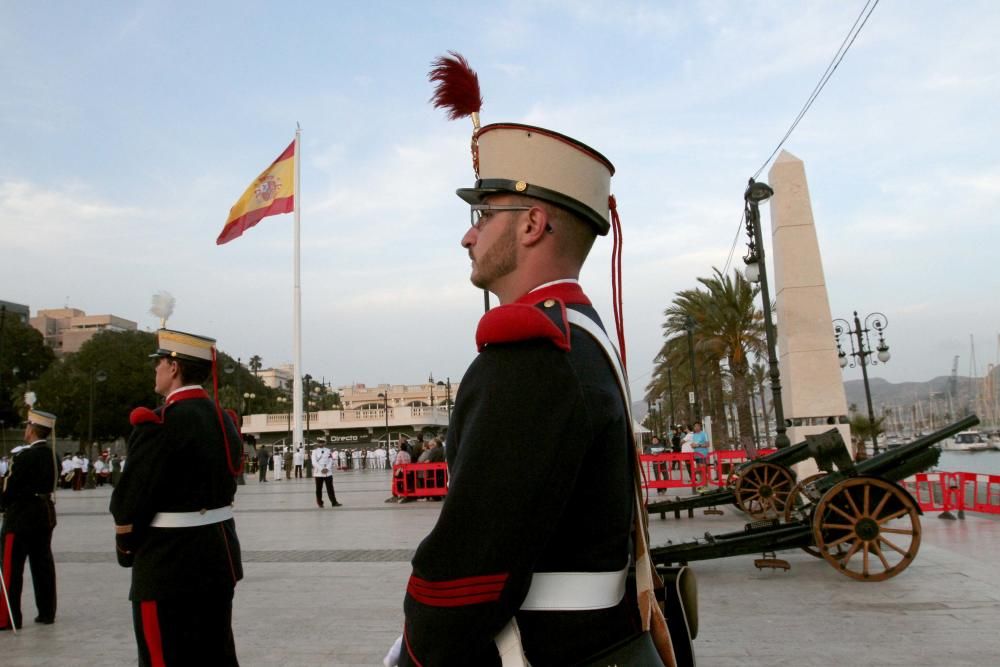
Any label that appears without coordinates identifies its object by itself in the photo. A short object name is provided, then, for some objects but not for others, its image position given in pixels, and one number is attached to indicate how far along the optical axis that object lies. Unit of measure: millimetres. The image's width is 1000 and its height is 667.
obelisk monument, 14234
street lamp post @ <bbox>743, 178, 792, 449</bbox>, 13242
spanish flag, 25703
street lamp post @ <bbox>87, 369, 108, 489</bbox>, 51047
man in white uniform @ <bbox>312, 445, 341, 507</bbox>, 17656
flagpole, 31500
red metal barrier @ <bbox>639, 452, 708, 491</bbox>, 16547
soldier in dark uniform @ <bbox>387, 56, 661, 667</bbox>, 1363
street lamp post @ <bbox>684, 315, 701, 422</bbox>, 27047
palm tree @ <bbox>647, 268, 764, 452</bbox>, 26500
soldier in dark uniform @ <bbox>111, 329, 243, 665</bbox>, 3383
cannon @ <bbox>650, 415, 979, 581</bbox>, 7016
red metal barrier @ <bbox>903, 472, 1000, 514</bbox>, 12234
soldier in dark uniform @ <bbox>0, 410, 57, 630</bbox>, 6484
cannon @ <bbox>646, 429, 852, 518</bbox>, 10375
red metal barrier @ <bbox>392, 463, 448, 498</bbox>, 19000
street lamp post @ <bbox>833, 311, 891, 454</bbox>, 23938
